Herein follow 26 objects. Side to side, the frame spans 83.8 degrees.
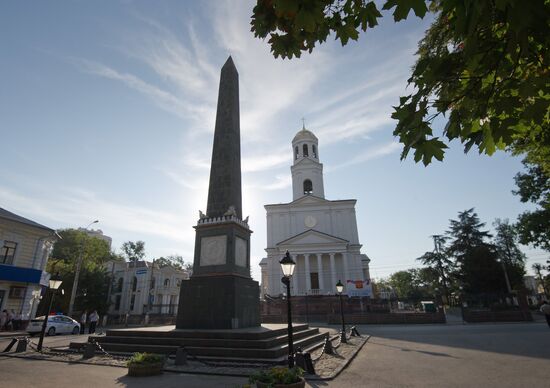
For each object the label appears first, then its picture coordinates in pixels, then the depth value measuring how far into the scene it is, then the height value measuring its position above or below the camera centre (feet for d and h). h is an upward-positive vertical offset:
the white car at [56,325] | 62.75 -3.58
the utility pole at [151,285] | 151.79 +10.36
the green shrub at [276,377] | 17.33 -3.93
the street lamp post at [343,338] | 47.14 -5.14
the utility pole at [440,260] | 177.99 +22.78
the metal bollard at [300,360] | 26.81 -4.66
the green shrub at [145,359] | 26.02 -4.24
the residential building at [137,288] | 157.28 +9.65
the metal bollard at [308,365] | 26.19 -5.01
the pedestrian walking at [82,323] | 74.81 -3.53
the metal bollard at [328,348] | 36.27 -5.01
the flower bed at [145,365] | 25.59 -4.63
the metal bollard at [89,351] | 33.86 -4.48
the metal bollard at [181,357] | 28.76 -4.54
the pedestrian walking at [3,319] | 69.62 -1.96
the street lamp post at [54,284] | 43.87 +3.40
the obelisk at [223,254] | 39.40 +6.87
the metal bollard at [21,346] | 39.22 -4.41
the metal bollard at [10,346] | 39.08 -4.46
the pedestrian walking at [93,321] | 70.45 -2.84
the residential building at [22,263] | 73.41 +11.10
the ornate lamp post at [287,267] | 28.25 +3.27
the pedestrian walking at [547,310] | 56.65 -1.97
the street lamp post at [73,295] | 93.61 +3.86
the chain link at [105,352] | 32.97 -4.76
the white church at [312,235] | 147.95 +33.47
